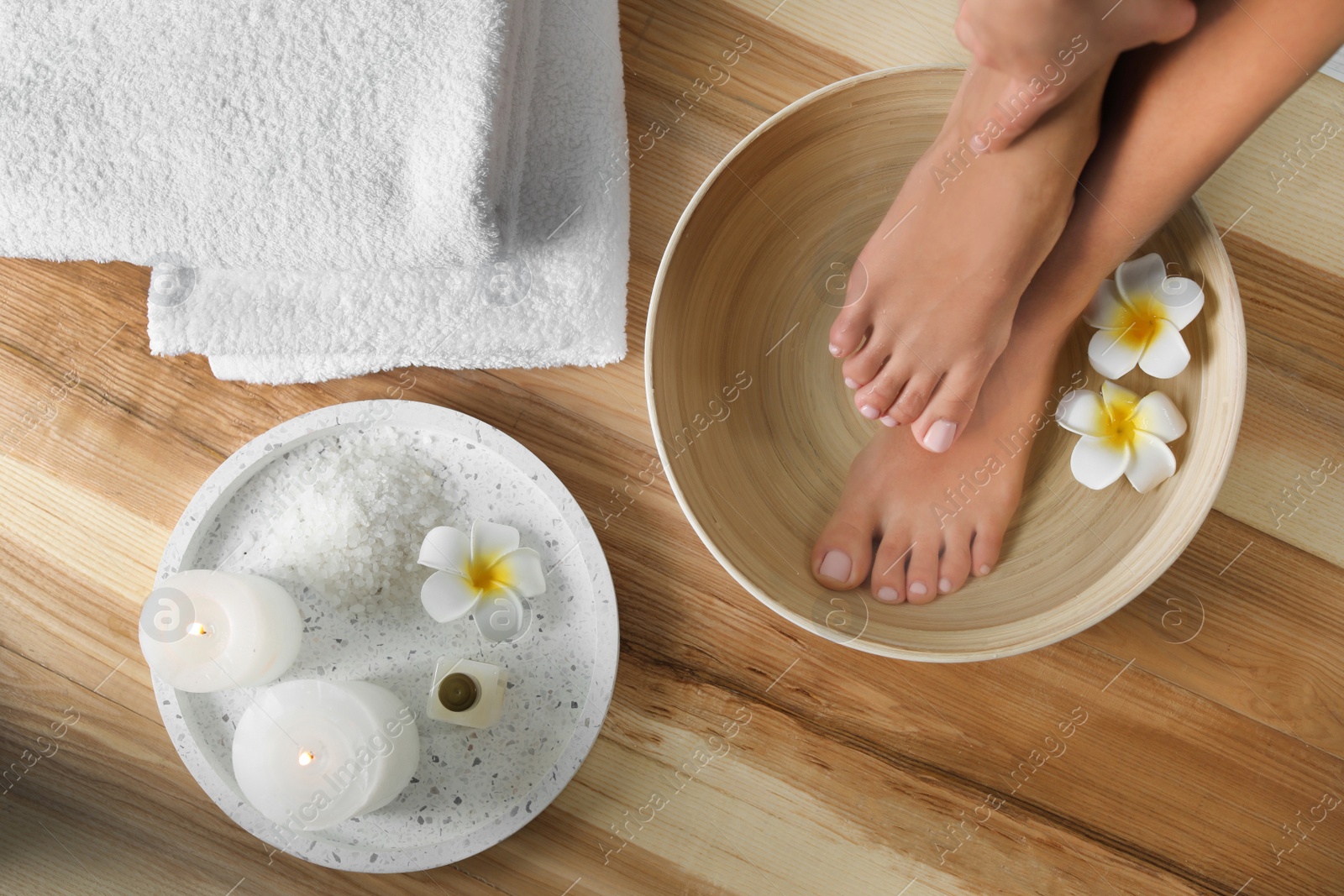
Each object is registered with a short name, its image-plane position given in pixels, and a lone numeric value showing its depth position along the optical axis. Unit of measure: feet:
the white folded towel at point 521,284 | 2.02
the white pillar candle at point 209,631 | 1.88
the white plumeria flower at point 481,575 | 2.06
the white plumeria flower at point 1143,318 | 1.98
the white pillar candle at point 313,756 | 1.85
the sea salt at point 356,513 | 2.08
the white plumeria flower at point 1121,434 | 2.02
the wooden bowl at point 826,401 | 1.98
